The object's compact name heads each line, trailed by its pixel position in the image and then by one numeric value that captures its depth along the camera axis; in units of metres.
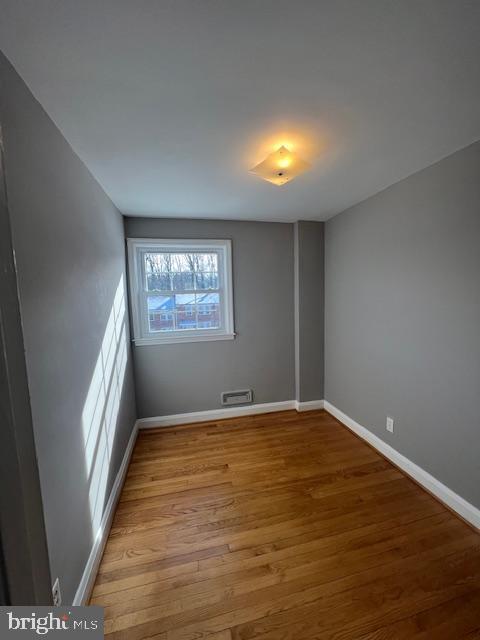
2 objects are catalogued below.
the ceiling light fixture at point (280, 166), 1.48
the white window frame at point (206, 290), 2.78
